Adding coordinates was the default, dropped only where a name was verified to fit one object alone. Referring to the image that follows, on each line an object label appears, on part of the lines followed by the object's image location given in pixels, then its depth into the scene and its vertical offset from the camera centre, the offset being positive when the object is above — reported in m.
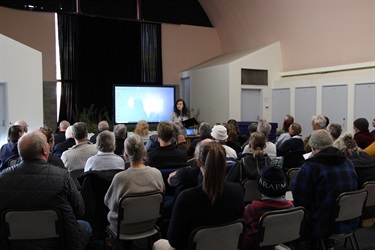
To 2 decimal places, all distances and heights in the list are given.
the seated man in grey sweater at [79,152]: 3.48 -0.51
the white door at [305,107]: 8.61 -0.11
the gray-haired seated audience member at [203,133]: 4.56 -0.40
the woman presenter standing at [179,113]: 7.80 -0.24
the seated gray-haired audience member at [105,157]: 3.10 -0.50
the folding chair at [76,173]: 3.43 -0.70
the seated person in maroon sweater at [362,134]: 4.47 -0.42
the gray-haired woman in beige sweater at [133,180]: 2.52 -0.58
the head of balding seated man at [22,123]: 4.77 -0.30
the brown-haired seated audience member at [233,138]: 4.41 -0.47
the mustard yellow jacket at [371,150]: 3.84 -0.53
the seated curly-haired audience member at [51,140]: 3.07 -0.39
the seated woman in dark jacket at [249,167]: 3.16 -0.59
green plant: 9.05 -0.35
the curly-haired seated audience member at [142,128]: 5.38 -0.40
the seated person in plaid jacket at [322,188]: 2.59 -0.65
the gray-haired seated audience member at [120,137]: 4.63 -0.47
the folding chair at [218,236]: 1.86 -0.75
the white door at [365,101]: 7.22 +0.04
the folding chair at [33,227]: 2.03 -0.75
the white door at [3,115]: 6.67 -0.24
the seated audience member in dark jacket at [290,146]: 4.34 -0.55
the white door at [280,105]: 9.34 -0.06
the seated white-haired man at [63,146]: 4.09 -0.52
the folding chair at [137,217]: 2.46 -0.84
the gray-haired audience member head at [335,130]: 4.10 -0.33
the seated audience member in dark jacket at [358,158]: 3.10 -0.51
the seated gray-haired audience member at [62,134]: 5.44 -0.51
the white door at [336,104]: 7.83 -0.03
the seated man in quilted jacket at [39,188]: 2.05 -0.52
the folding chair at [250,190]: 3.13 -0.81
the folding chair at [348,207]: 2.55 -0.79
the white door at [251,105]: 9.62 -0.07
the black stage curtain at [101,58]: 9.38 +1.29
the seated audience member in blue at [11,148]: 3.77 -0.50
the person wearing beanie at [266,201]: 2.13 -0.63
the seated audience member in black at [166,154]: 3.29 -0.50
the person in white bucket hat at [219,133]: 4.02 -0.36
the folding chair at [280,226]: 2.07 -0.77
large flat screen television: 9.34 -0.01
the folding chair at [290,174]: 3.54 -0.74
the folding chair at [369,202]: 2.88 -0.85
